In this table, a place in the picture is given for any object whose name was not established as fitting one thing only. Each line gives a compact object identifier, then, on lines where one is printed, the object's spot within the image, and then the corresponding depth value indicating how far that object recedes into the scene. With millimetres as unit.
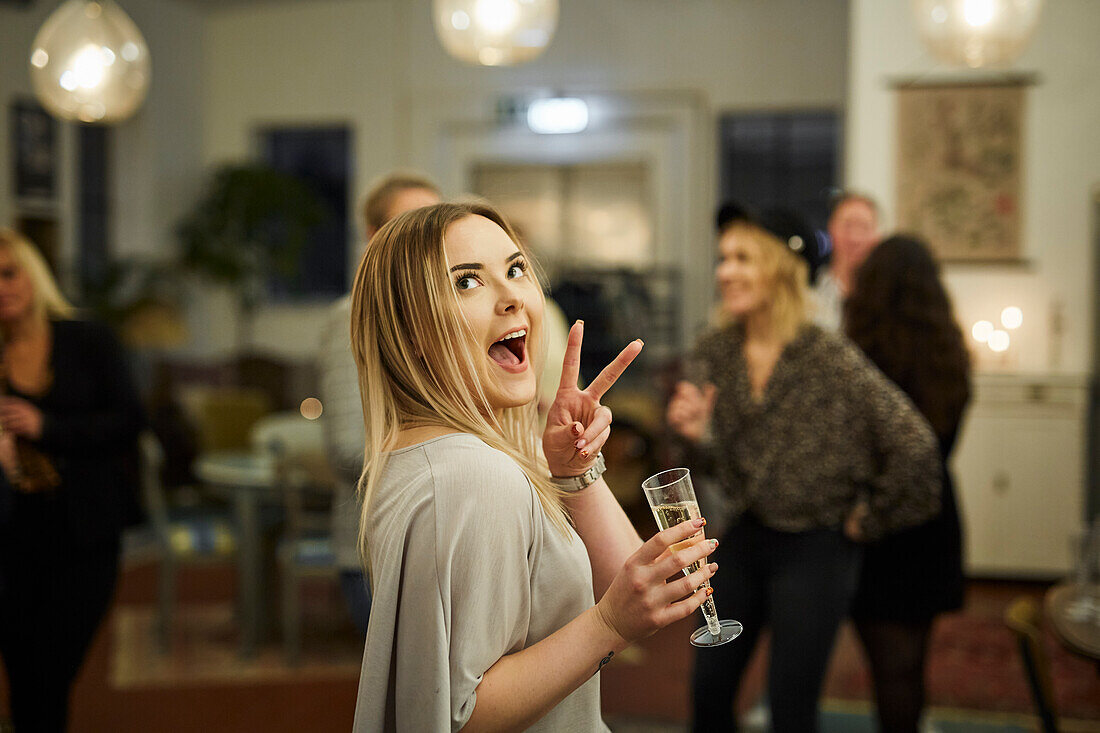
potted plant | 7109
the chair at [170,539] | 3869
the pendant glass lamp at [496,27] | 2336
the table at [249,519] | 3744
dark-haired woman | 2082
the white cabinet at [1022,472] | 4418
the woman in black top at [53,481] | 2055
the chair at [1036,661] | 1858
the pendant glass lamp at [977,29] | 2266
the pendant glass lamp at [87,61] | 2234
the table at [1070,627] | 1731
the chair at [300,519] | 3578
